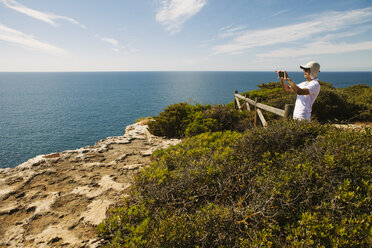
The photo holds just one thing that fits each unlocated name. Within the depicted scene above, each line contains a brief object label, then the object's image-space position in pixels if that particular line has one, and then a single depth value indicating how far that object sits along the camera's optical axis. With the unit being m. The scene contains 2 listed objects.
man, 4.25
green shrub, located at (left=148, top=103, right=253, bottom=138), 8.01
